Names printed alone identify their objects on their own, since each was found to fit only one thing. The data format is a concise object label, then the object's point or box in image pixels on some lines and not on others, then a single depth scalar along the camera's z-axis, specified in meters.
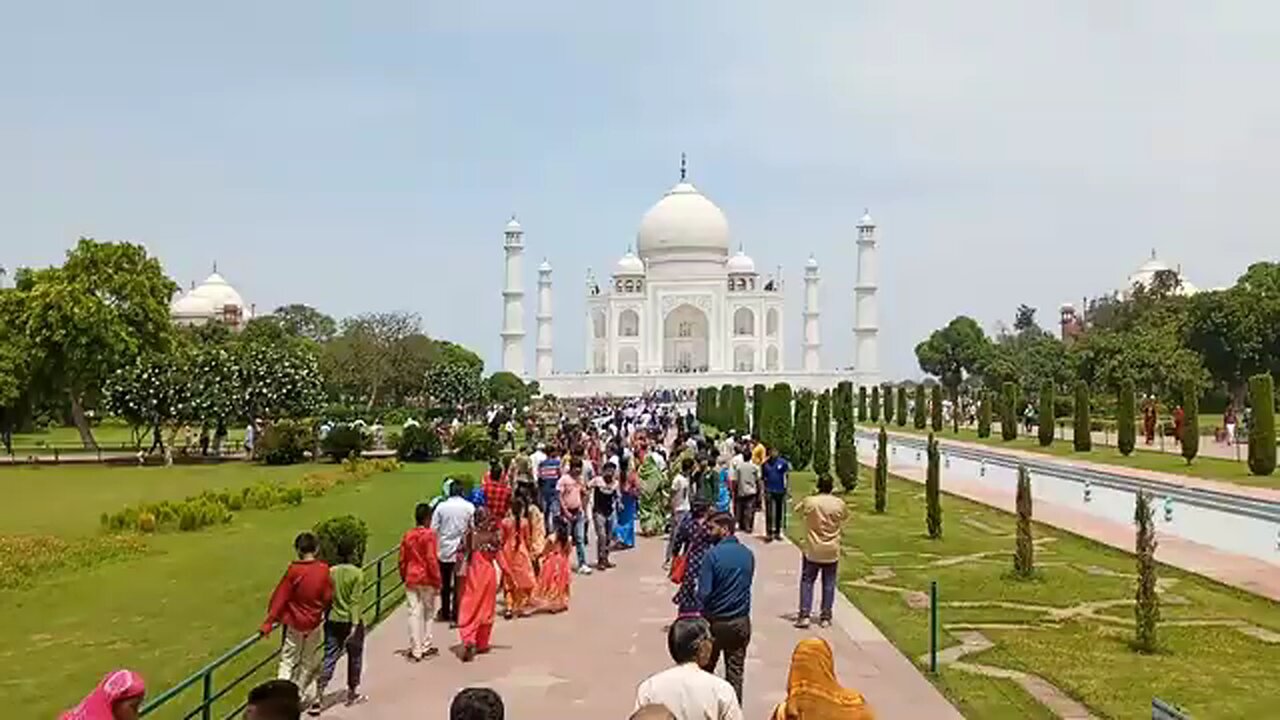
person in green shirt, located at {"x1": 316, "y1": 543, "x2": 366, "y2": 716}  7.52
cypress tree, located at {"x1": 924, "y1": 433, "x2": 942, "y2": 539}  15.33
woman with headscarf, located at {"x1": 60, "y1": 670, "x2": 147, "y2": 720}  4.15
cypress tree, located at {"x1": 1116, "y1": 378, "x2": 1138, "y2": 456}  29.19
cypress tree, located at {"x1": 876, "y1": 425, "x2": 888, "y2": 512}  18.66
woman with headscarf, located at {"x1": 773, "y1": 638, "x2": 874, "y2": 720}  4.67
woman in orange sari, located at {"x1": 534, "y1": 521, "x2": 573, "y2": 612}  10.76
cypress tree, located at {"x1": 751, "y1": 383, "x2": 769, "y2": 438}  28.13
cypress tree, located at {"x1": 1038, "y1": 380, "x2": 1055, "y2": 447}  34.00
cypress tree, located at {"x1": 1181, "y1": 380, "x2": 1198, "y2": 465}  26.33
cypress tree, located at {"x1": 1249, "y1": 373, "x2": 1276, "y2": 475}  23.36
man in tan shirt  9.62
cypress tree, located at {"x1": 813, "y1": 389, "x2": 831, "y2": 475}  23.42
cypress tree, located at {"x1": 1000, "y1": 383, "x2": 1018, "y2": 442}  36.69
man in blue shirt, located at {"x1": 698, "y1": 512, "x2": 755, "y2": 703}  6.84
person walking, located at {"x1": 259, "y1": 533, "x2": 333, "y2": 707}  6.90
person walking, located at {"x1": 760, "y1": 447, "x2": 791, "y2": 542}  15.02
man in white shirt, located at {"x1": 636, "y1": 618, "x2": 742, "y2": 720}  4.58
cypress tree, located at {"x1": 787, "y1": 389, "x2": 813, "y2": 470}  26.22
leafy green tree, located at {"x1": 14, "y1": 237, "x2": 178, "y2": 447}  34.00
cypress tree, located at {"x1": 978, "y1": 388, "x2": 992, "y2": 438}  40.06
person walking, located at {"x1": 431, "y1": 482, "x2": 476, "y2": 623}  9.52
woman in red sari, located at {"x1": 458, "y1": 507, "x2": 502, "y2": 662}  8.92
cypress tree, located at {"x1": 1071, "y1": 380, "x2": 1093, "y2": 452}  30.70
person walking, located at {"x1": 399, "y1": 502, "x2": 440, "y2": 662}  8.77
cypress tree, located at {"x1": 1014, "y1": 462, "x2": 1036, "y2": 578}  12.12
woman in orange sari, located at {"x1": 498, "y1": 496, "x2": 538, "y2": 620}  10.53
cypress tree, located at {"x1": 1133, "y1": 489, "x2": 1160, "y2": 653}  8.91
